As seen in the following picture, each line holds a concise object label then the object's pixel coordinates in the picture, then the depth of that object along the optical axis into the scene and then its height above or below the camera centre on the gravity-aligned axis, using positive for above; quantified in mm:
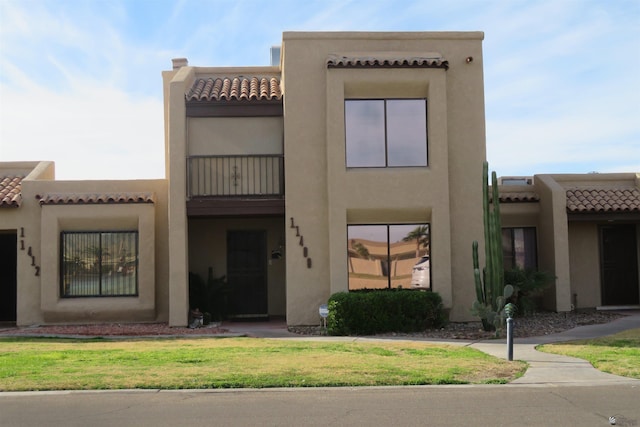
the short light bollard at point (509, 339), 12080 -1258
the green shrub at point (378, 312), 16438 -1045
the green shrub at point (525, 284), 18469 -517
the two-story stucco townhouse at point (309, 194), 17938 +1920
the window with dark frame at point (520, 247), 21047 +493
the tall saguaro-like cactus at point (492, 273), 15797 -184
